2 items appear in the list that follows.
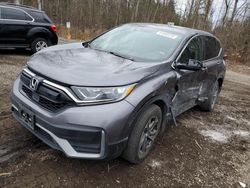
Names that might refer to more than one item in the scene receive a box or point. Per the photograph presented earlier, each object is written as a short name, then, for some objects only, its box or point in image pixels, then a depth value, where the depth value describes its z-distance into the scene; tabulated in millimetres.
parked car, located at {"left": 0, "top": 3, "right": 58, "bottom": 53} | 5959
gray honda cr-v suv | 1907
